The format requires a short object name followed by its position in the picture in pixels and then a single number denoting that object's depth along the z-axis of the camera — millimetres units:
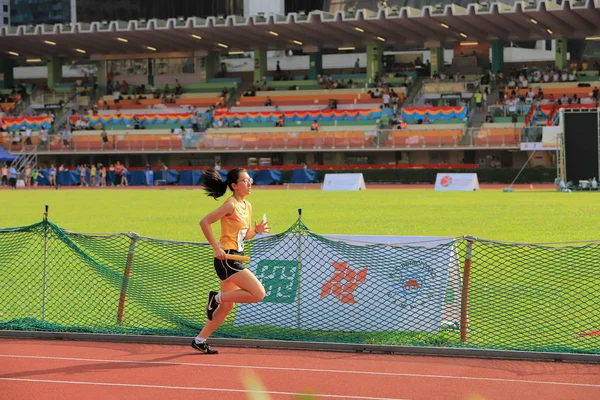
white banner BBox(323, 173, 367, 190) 49906
